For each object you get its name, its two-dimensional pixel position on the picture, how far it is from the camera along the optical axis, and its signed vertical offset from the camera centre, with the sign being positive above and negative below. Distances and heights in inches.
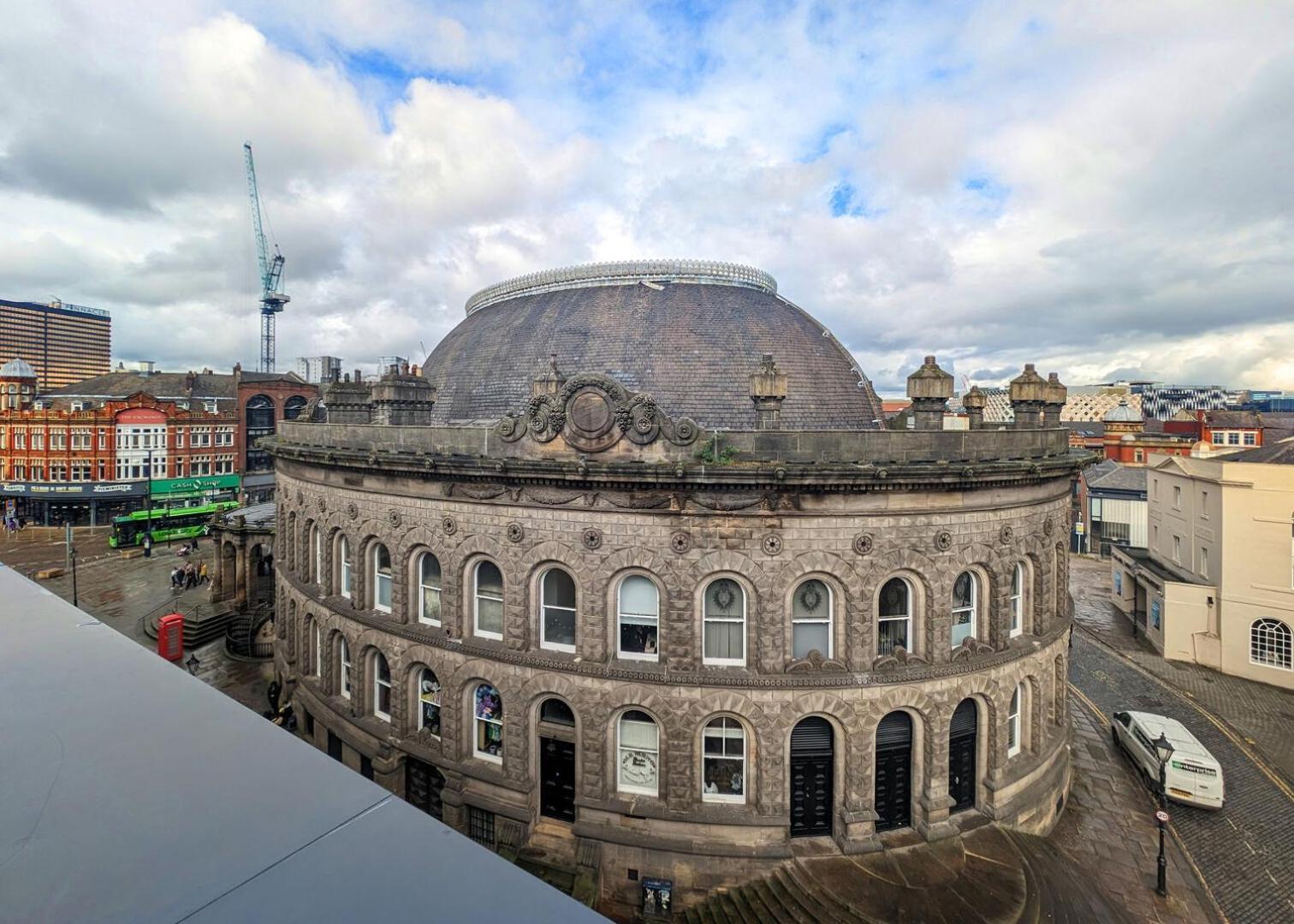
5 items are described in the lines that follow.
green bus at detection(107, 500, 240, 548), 2337.6 -270.9
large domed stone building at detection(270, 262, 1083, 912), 616.1 -186.8
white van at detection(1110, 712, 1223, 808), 821.9 -422.1
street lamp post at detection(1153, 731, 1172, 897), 645.3 -382.7
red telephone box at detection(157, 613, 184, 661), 1216.8 -359.1
